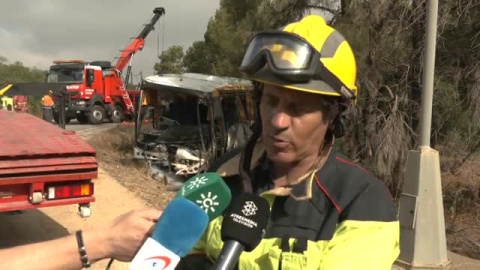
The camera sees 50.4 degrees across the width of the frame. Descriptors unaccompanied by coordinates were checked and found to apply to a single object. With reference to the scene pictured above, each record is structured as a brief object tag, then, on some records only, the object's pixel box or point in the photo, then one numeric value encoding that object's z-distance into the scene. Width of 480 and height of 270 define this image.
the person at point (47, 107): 18.39
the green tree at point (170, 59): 42.00
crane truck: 23.19
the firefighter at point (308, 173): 1.33
